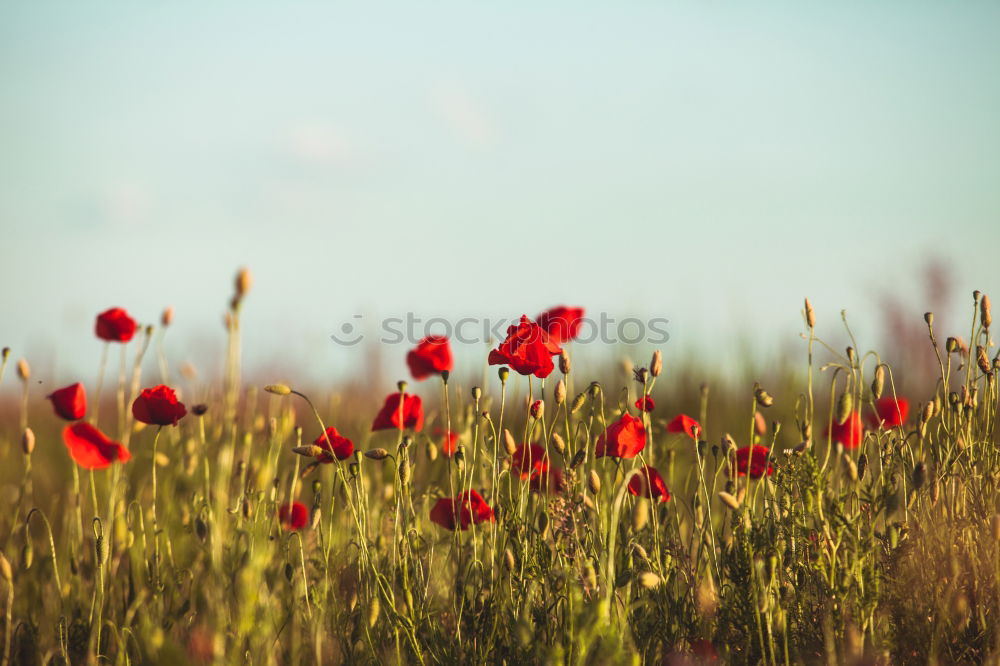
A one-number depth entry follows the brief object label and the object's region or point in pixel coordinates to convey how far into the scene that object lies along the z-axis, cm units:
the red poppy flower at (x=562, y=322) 254
